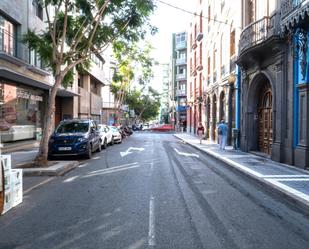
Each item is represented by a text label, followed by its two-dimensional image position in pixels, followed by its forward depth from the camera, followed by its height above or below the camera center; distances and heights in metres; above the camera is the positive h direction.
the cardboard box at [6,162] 6.65 -0.73
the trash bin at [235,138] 21.09 -0.87
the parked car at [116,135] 29.25 -1.07
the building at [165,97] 121.80 +7.95
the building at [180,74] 76.25 +10.32
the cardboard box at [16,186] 7.15 -1.25
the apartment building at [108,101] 65.96 +3.74
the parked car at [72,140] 16.12 -0.80
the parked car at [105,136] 23.28 -0.93
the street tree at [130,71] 38.72 +5.54
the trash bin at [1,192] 6.50 -1.22
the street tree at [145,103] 79.75 +4.31
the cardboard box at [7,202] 6.70 -1.44
